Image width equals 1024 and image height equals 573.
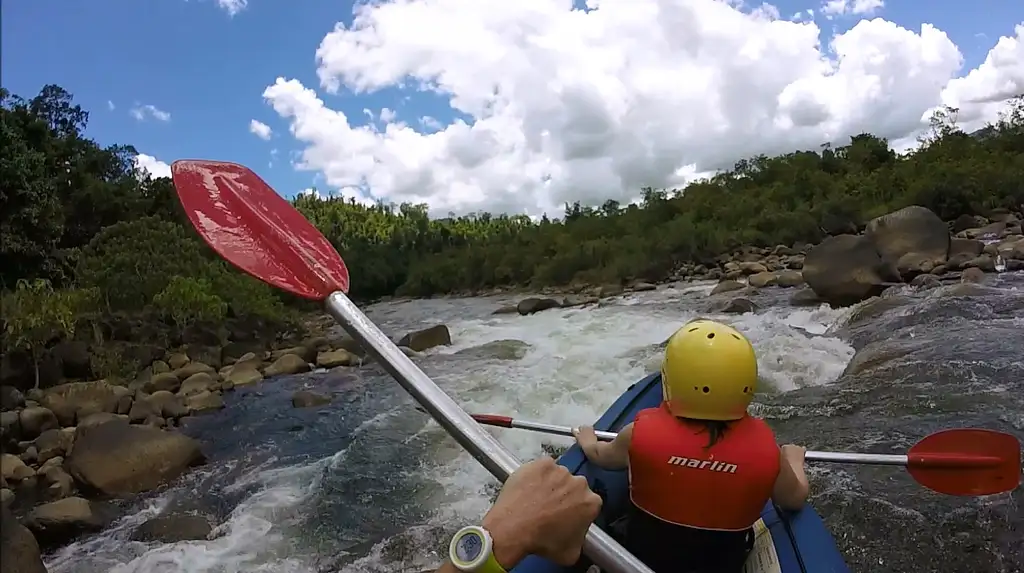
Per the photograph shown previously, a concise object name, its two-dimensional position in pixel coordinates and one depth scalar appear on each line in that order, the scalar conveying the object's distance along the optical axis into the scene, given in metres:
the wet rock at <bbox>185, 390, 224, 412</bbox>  7.71
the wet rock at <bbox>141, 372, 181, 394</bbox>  8.33
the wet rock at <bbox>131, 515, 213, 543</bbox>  4.27
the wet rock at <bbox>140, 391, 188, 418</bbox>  7.36
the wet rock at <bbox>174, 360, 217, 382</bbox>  9.06
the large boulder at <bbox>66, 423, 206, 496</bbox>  5.10
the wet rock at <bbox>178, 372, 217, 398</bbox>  8.35
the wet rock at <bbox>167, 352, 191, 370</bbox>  9.70
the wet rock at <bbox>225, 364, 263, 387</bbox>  9.15
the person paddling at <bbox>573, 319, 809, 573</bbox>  1.74
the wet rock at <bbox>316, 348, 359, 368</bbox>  9.70
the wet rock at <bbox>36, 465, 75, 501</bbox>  5.02
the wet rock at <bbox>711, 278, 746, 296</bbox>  12.66
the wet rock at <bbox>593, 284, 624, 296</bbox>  16.32
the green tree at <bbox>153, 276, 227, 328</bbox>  10.23
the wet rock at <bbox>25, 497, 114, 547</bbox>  4.32
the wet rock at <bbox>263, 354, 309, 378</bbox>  9.65
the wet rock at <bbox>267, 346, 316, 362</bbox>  10.23
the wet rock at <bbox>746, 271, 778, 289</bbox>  12.65
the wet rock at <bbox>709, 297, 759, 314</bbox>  9.72
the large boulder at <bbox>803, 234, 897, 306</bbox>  9.13
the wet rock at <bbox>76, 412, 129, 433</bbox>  6.18
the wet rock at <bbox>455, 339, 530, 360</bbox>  8.74
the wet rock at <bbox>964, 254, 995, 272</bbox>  9.55
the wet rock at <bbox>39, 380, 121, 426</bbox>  6.93
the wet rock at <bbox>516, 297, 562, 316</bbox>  14.29
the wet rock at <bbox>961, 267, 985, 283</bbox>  8.76
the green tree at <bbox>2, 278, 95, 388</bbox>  7.04
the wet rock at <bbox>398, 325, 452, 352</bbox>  9.98
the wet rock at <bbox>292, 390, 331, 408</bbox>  7.50
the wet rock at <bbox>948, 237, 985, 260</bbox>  10.20
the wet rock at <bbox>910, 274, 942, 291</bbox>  8.91
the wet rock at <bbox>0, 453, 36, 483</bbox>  5.28
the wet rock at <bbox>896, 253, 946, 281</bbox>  9.76
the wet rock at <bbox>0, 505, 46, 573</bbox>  2.95
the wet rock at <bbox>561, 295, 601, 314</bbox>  14.61
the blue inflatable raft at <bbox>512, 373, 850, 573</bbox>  2.00
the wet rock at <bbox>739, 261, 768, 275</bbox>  15.03
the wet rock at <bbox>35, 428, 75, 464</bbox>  5.88
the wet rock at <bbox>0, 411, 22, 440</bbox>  6.00
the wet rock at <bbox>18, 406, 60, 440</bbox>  6.36
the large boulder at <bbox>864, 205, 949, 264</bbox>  10.26
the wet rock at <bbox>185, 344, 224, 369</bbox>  10.31
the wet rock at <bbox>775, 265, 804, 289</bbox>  12.09
